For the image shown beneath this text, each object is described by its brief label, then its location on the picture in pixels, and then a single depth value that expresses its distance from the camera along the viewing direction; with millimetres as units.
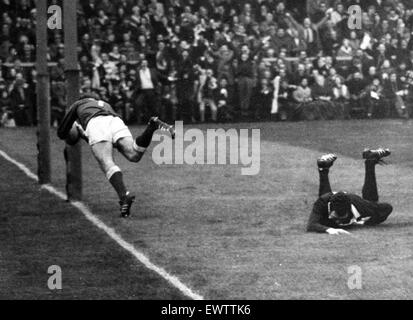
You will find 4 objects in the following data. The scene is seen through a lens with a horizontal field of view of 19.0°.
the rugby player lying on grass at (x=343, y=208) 11906
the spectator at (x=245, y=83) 31797
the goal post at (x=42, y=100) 17219
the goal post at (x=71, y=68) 14852
